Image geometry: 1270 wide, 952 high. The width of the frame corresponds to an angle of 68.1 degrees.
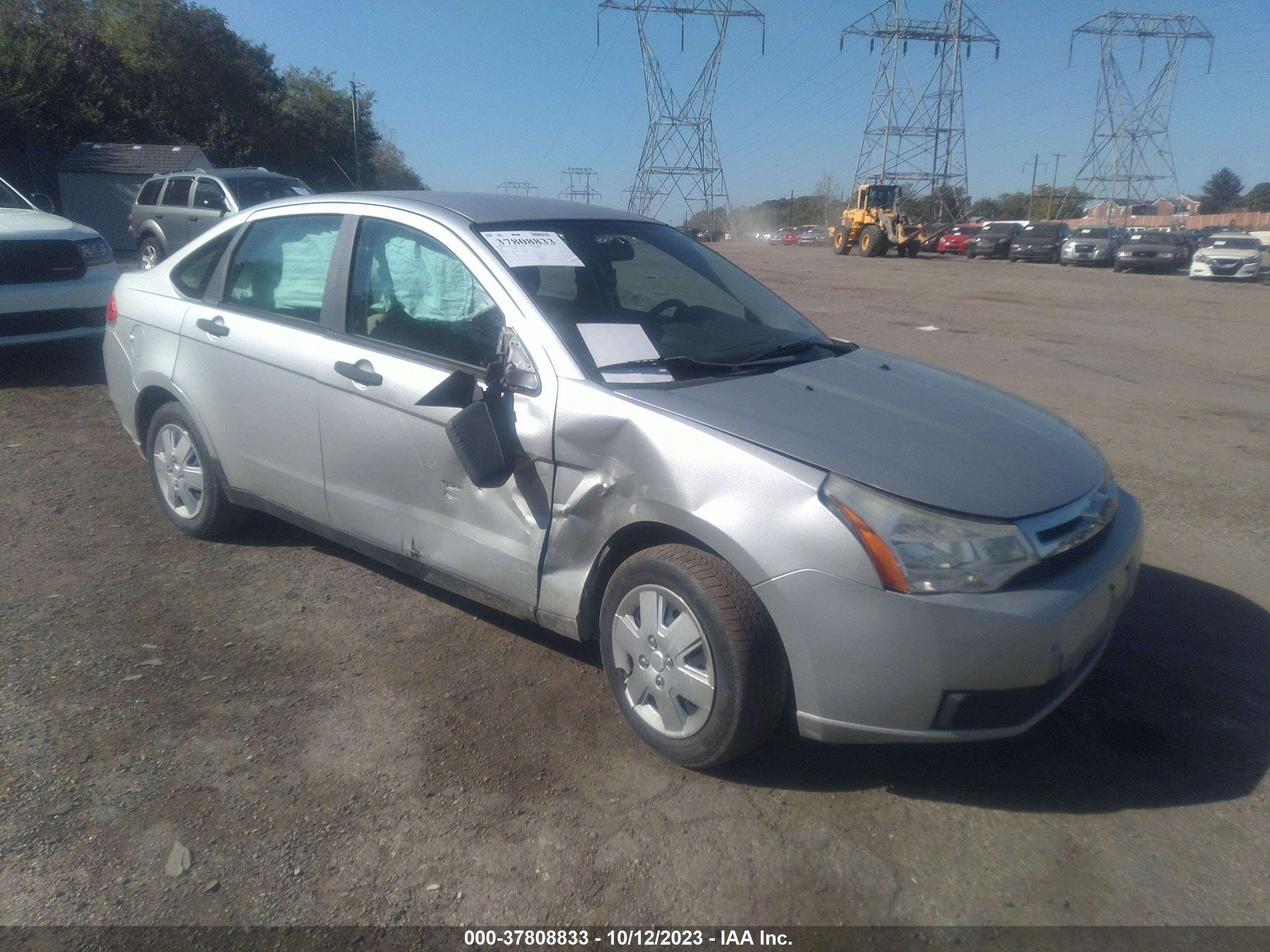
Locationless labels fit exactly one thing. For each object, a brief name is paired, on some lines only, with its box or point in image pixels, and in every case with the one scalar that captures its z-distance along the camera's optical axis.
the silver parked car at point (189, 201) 14.80
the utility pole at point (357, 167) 45.97
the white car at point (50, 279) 7.79
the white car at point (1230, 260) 27.98
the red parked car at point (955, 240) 43.00
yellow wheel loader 36.28
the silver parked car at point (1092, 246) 34.97
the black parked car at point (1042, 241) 37.34
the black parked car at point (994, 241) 39.62
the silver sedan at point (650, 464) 2.56
